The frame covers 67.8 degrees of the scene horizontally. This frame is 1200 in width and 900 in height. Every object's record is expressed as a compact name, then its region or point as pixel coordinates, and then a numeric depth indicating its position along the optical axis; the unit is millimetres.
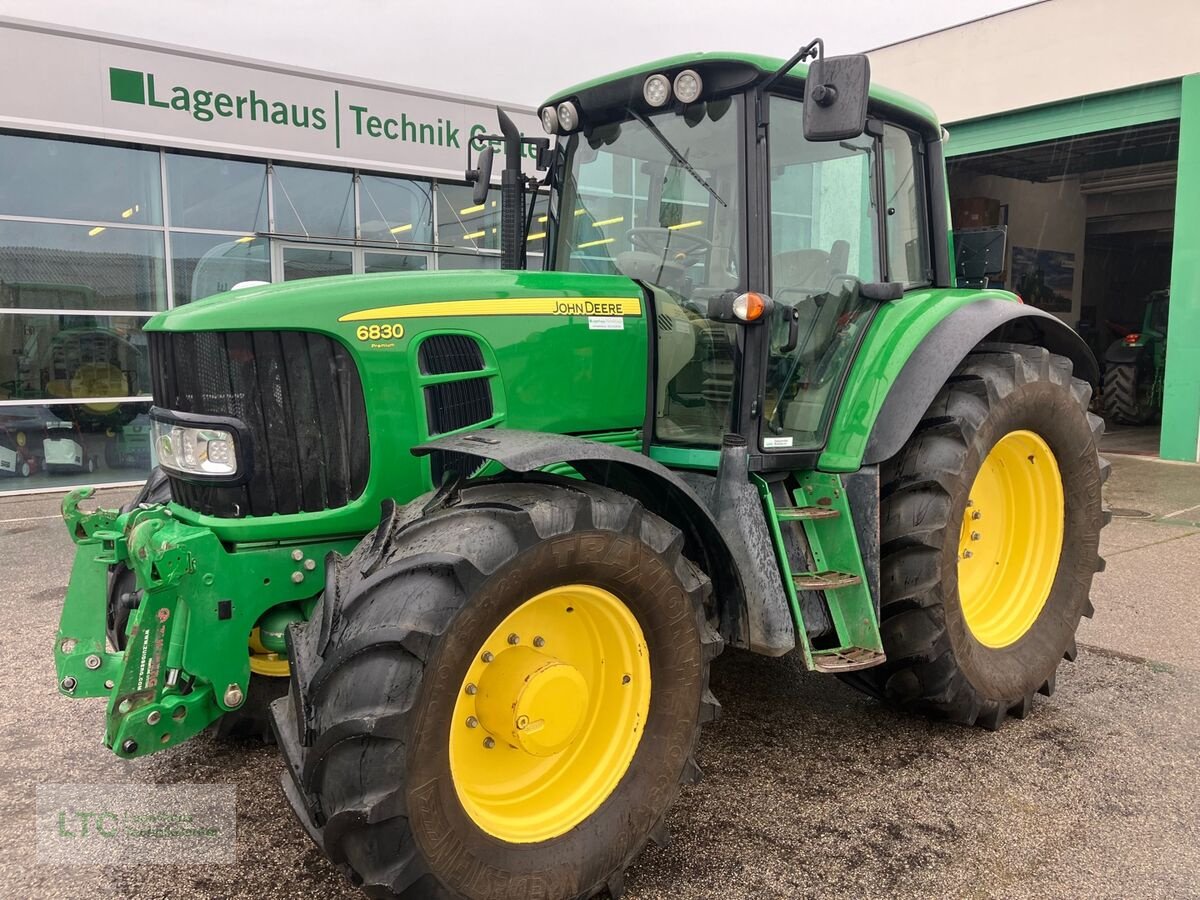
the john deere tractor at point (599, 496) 2172
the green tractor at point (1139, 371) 13742
